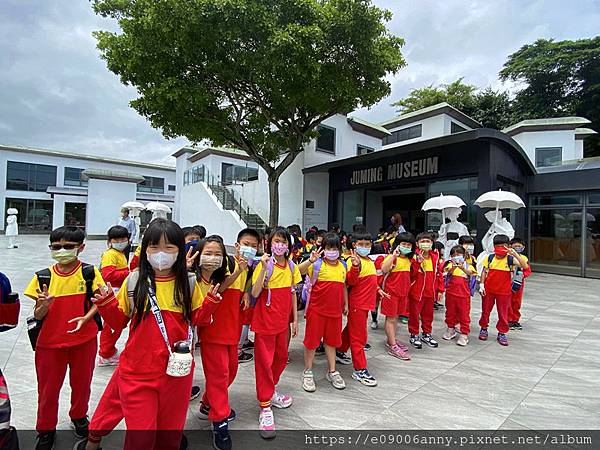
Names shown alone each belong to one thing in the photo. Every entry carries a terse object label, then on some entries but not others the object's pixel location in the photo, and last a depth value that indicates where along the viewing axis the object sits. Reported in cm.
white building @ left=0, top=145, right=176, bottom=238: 2373
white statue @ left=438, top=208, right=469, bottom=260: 928
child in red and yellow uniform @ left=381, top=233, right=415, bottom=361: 416
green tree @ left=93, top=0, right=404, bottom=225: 911
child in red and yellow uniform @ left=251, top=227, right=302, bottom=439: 276
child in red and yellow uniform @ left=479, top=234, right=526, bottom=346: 473
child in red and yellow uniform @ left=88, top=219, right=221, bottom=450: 189
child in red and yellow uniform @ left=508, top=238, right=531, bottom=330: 535
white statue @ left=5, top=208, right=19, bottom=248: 1661
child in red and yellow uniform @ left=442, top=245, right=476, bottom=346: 480
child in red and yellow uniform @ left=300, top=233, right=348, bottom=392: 334
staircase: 1594
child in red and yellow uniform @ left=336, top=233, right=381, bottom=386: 351
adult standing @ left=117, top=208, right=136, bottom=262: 859
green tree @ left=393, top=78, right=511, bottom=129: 2620
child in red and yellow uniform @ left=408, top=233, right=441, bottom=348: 449
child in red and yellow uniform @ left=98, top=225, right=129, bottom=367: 372
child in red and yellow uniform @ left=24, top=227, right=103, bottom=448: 225
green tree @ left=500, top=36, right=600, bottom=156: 2327
